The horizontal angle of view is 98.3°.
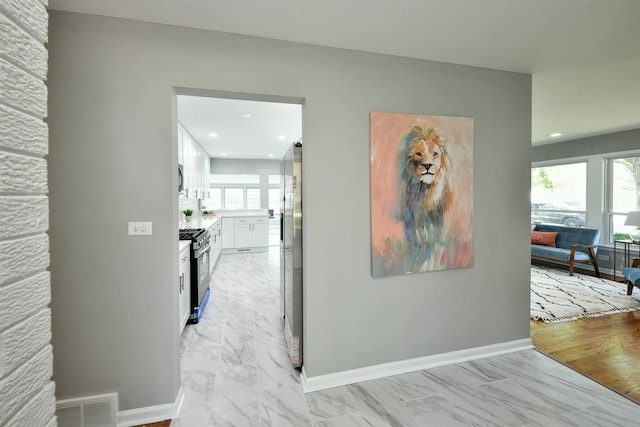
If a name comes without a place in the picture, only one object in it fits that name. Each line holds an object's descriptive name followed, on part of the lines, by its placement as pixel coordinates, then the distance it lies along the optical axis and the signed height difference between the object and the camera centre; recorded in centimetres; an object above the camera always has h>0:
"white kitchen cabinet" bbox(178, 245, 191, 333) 266 -77
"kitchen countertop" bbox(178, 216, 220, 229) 456 -24
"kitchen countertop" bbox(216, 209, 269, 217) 723 -8
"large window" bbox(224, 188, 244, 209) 820 +36
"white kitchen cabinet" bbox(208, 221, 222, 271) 489 -61
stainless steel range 304 -68
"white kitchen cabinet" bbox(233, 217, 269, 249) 707 -58
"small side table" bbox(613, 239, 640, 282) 457 -65
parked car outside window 568 -10
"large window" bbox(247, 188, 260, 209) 833 +36
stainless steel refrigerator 221 -34
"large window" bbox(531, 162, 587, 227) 558 +35
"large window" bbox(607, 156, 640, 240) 479 +34
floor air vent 167 -124
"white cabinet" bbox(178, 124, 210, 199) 460 +88
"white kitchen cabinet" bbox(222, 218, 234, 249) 696 -60
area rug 334 -120
